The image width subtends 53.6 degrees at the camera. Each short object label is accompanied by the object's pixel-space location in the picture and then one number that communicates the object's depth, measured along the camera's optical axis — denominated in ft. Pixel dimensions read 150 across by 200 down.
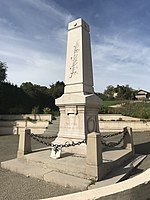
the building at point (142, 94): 168.18
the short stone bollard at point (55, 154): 15.43
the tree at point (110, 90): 160.12
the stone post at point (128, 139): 19.33
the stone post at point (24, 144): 17.04
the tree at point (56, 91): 90.72
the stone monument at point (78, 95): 17.43
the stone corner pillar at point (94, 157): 12.36
